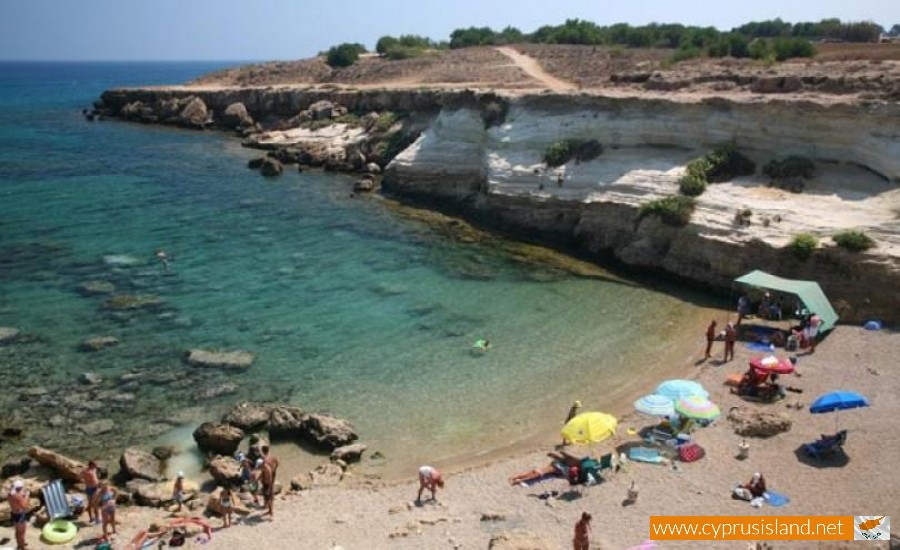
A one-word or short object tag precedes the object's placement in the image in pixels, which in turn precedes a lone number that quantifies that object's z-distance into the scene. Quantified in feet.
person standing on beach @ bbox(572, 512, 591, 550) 50.90
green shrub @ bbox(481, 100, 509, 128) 152.46
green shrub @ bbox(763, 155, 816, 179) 112.88
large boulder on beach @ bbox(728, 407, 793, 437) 68.95
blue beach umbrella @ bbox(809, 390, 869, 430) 65.92
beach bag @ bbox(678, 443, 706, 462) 65.62
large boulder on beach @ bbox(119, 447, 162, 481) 64.28
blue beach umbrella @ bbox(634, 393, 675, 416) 67.51
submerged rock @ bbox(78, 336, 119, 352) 87.76
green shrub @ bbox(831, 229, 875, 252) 94.63
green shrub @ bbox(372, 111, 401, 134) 201.57
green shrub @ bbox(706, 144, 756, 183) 118.73
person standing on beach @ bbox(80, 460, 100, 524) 58.03
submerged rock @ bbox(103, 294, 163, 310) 100.53
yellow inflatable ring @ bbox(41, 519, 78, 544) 54.95
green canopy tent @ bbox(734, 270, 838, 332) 89.35
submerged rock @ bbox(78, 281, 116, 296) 104.78
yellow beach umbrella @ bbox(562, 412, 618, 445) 63.46
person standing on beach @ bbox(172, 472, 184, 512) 60.85
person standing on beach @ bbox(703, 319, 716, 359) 86.33
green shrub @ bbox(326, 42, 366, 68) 315.17
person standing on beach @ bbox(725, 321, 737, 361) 85.10
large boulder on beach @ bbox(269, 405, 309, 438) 71.87
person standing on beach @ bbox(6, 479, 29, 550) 53.26
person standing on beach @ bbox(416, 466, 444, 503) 61.05
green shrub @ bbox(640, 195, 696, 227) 111.34
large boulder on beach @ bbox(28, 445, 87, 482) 63.85
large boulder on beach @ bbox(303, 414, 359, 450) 69.87
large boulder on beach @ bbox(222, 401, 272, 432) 72.33
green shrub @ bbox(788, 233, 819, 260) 97.96
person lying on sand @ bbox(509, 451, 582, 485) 63.98
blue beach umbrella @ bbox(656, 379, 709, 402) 70.08
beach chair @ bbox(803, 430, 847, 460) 63.67
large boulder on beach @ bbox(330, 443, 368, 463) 68.03
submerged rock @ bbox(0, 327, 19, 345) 88.94
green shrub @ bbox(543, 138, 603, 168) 133.90
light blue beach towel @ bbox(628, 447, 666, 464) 65.92
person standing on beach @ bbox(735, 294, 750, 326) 94.93
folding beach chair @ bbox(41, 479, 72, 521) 57.41
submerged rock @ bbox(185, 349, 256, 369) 85.30
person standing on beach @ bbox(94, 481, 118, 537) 55.36
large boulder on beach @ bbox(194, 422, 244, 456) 68.90
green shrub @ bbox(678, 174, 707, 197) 114.73
